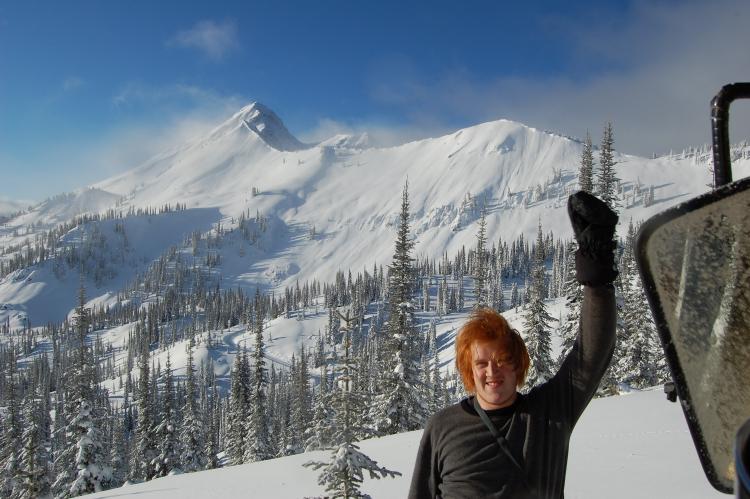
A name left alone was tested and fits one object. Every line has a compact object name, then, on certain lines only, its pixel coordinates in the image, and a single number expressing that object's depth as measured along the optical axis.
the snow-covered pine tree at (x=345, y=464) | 8.58
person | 2.39
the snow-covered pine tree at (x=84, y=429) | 26.94
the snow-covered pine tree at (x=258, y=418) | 36.47
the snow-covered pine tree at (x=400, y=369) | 24.81
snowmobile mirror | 1.45
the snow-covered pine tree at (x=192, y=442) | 39.06
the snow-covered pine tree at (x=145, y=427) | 37.97
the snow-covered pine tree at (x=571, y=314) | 24.45
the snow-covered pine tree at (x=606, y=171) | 26.27
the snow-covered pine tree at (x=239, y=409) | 39.06
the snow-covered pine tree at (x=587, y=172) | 25.62
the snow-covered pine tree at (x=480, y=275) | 29.26
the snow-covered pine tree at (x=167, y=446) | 36.88
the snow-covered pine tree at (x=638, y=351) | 28.42
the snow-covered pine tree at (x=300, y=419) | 48.09
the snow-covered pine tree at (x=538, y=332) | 25.47
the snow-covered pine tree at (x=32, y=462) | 29.02
